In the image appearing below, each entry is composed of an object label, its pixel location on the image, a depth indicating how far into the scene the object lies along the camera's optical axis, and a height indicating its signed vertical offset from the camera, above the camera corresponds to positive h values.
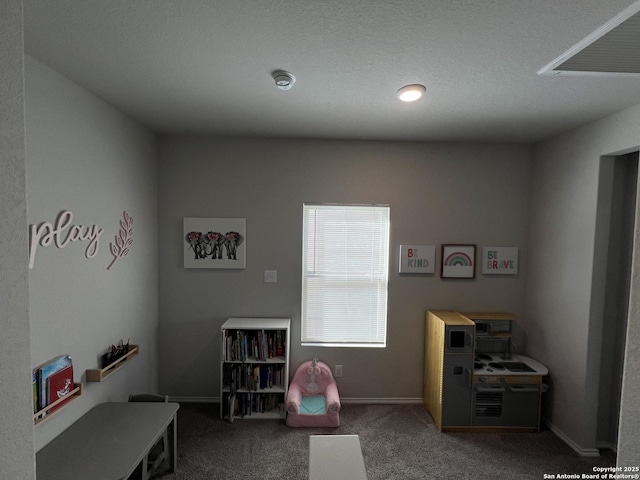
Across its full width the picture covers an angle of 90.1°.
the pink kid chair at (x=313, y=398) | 2.82 -1.60
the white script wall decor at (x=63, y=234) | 1.71 -0.10
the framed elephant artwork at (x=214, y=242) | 3.15 -0.20
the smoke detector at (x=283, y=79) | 1.79 +0.83
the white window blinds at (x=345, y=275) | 3.26 -0.50
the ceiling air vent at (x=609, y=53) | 1.33 +0.87
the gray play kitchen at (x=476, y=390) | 2.80 -1.41
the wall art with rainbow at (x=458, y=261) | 3.21 -0.32
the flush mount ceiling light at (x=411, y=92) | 1.94 +0.85
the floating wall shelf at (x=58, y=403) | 1.69 -1.07
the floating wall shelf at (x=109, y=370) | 2.15 -1.07
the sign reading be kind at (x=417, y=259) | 3.21 -0.31
